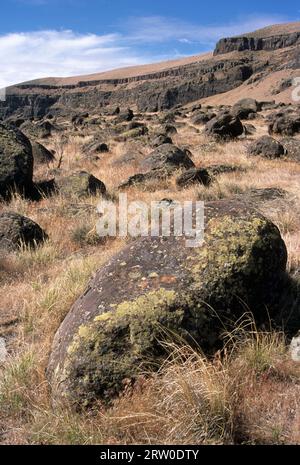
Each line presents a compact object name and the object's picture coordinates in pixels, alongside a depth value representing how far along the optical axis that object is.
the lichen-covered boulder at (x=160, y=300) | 3.16
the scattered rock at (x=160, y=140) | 17.52
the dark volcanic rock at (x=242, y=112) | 33.21
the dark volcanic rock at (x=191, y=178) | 10.22
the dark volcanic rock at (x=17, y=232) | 6.62
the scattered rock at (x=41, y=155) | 15.74
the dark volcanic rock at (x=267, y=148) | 13.85
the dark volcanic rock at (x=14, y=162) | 10.02
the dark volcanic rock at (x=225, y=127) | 20.02
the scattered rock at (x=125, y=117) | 45.43
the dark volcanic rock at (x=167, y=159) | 11.87
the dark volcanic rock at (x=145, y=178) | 10.94
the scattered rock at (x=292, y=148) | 13.60
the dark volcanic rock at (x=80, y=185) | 10.13
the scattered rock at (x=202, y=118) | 33.50
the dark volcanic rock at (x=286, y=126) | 20.38
